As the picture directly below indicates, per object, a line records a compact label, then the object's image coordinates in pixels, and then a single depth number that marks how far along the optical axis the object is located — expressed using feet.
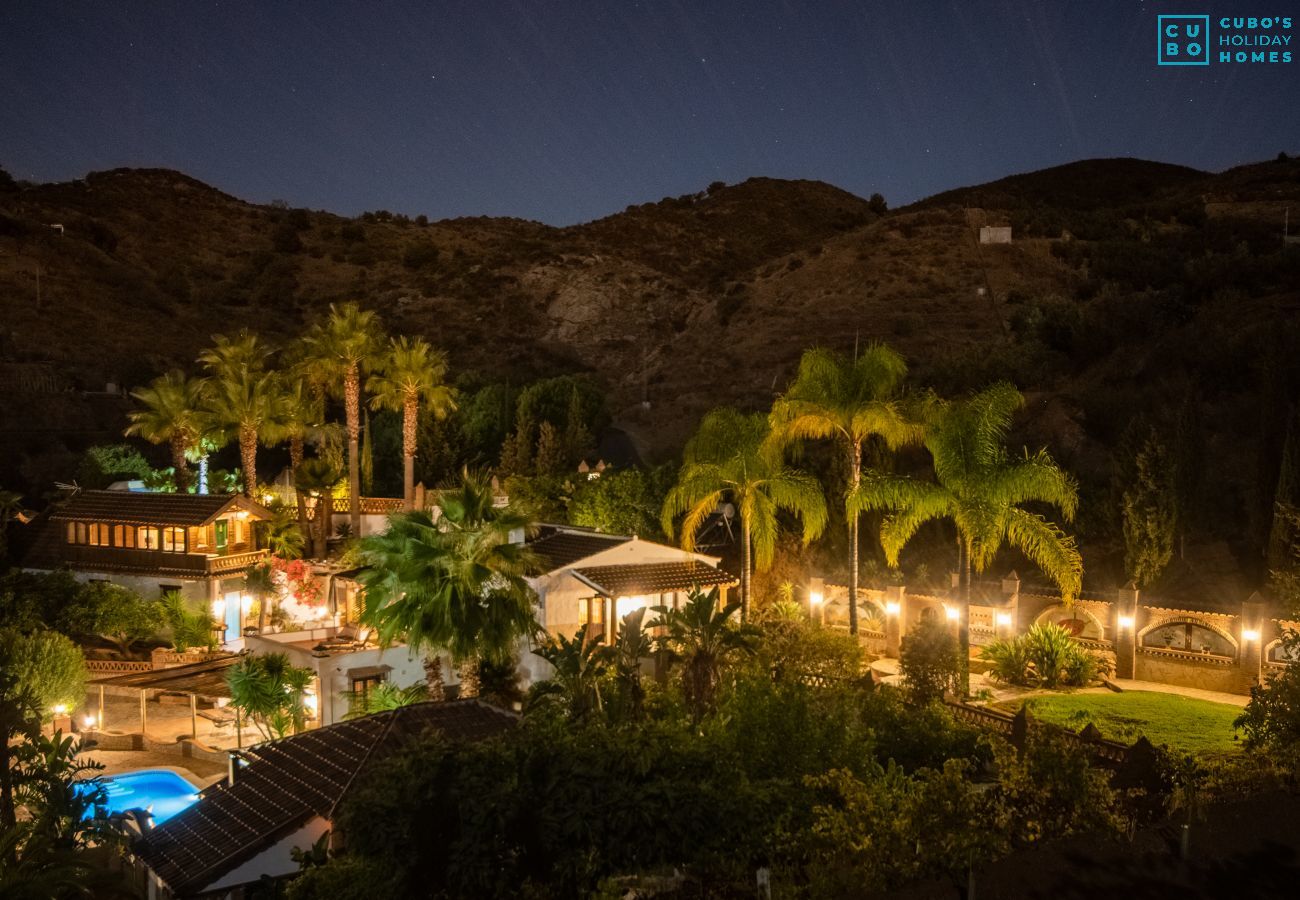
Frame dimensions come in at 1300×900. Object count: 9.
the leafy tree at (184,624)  108.47
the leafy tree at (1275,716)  48.39
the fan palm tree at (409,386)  133.39
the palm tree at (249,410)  128.98
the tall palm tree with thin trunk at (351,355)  133.28
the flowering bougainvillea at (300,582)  112.98
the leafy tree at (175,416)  132.77
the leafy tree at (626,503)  118.94
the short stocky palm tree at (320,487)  131.34
